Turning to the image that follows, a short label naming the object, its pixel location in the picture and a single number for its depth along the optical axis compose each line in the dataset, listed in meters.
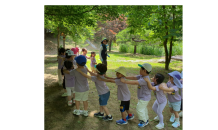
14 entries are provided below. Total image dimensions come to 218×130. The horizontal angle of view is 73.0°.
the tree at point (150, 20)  7.07
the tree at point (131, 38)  19.21
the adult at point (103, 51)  6.48
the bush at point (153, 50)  19.13
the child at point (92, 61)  7.38
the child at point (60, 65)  4.82
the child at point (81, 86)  3.39
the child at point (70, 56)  4.12
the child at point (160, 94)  3.07
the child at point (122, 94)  3.05
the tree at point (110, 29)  25.18
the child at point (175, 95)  3.13
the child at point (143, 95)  2.99
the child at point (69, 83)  4.05
